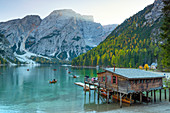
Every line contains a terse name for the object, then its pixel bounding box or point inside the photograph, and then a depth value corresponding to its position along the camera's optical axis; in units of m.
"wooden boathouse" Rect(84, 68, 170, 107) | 35.59
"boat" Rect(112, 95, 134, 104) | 38.89
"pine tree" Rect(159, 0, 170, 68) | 30.89
